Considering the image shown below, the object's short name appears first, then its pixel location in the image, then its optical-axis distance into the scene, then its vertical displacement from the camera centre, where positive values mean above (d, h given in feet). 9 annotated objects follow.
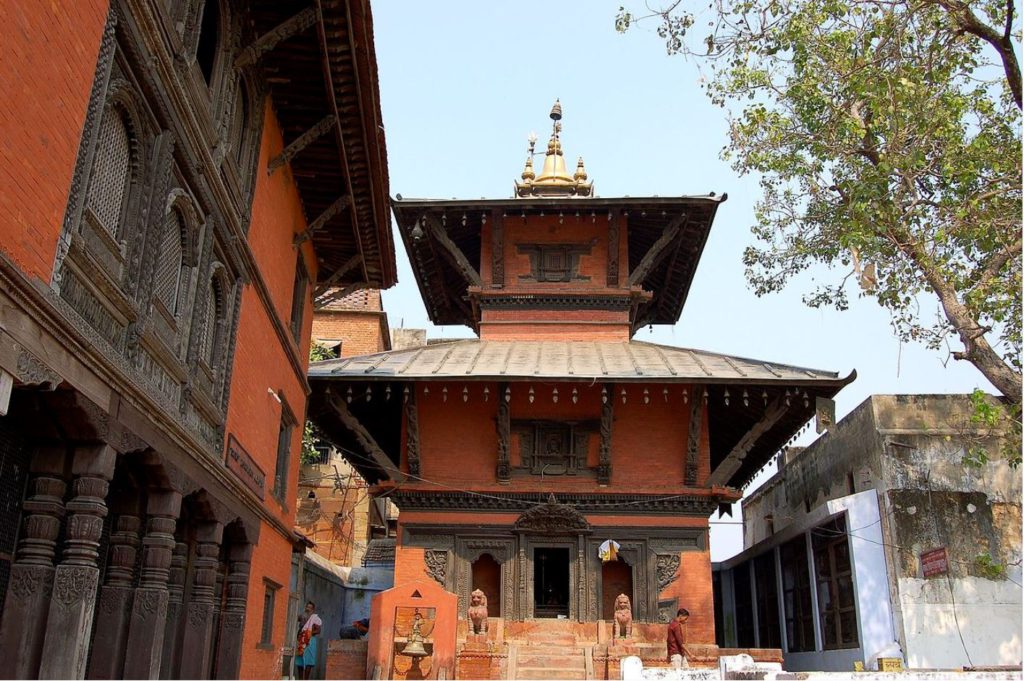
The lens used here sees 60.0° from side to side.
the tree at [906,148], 33.55 +20.10
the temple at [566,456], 51.57 +10.51
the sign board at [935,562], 48.19 +3.99
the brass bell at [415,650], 42.73 -0.81
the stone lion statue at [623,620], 47.55 +0.76
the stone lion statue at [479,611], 46.55 +1.10
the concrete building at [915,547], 48.83 +5.12
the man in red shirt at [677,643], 42.93 -0.34
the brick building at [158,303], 18.13 +8.39
